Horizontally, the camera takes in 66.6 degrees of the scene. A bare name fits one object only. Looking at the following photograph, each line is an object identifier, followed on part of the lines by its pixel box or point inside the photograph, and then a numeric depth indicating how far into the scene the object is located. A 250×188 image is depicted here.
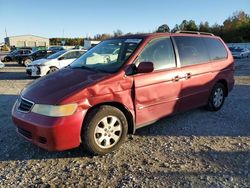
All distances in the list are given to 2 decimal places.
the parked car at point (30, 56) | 15.48
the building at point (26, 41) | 64.16
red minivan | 2.56
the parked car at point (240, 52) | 22.34
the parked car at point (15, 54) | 16.22
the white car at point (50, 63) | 9.15
